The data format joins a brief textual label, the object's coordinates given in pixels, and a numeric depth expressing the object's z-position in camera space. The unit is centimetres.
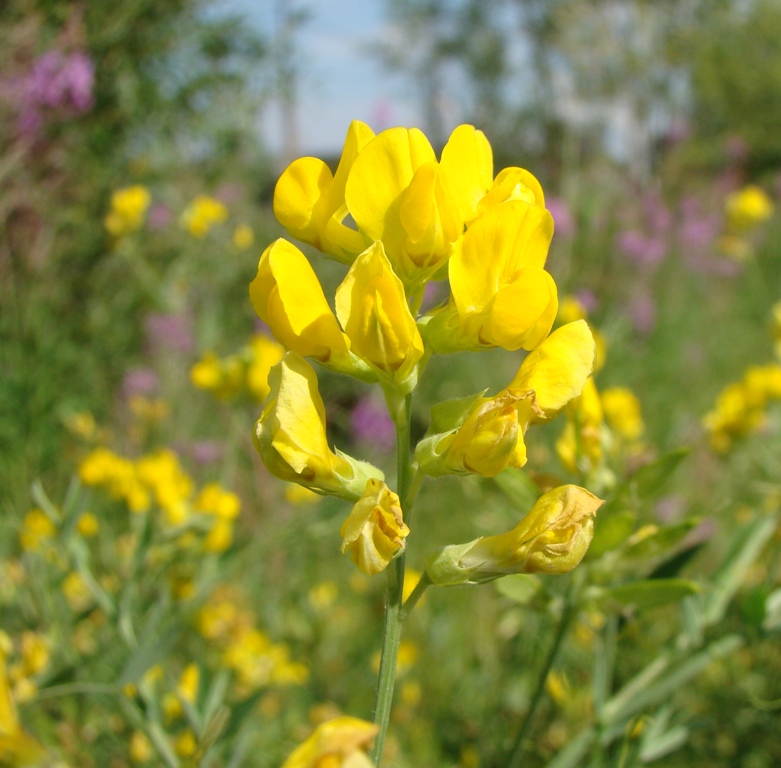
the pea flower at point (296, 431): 12
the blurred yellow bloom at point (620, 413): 24
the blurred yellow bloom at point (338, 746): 10
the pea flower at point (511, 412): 12
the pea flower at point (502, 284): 12
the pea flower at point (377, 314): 12
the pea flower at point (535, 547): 12
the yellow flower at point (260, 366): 25
